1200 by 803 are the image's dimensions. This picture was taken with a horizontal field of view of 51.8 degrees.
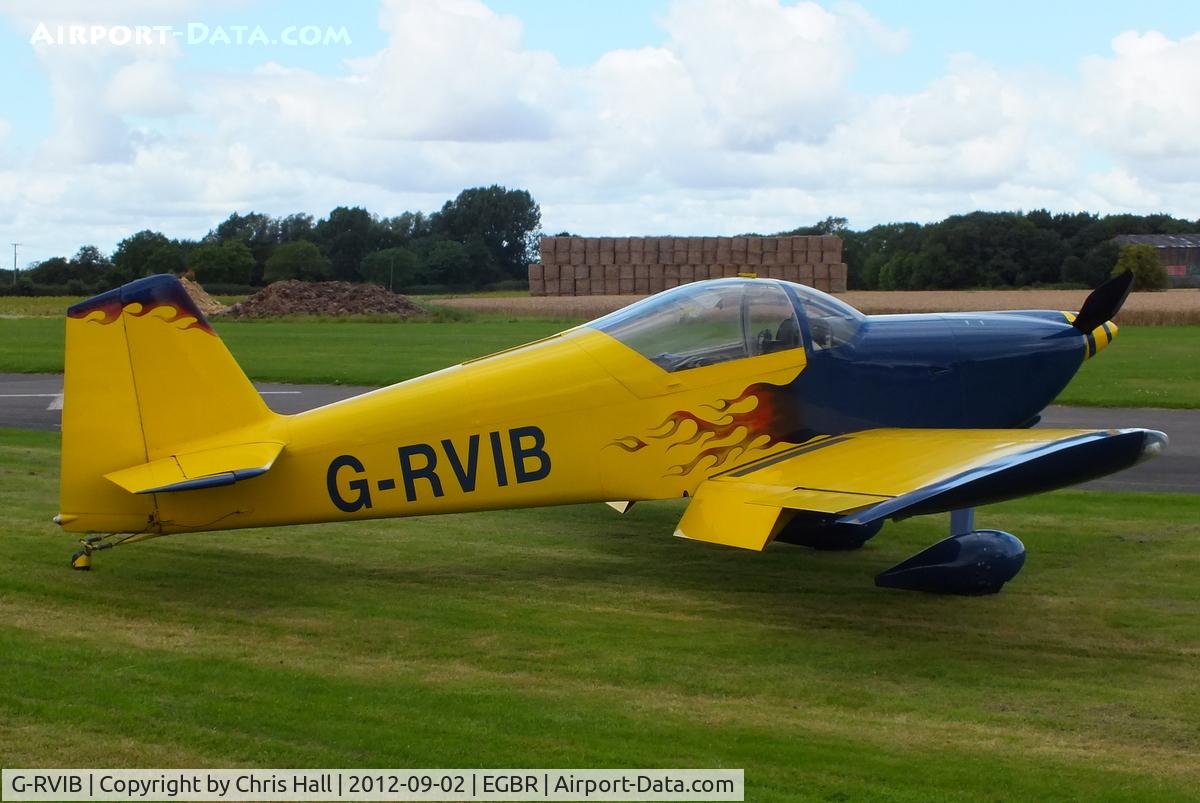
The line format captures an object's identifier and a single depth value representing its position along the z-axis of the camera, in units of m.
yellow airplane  7.09
